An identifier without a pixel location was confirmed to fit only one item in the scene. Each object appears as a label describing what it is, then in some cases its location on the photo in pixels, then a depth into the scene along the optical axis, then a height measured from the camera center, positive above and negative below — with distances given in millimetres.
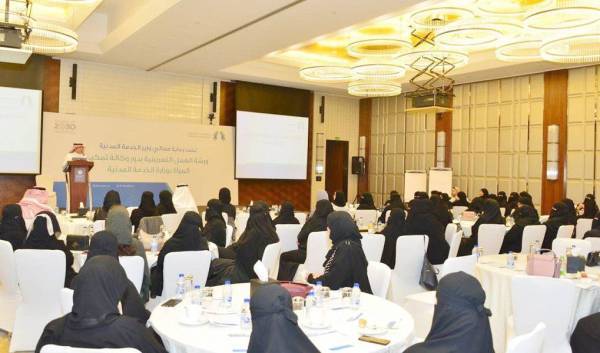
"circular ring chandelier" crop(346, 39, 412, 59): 12499 +2957
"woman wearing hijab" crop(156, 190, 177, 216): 9169 -549
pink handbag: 4847 -762
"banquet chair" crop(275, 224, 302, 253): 7492 -840
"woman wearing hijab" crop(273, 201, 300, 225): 8078 -600
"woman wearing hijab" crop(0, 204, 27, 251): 5547 -622
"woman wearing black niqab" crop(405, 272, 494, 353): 2504 -669
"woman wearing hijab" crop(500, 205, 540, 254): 7598 -732
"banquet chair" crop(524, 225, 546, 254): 7344 -766
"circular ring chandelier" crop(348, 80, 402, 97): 13163 +2150
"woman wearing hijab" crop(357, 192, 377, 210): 11266 -580
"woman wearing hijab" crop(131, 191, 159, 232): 8281 -619
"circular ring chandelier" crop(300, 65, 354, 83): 11973 +2295
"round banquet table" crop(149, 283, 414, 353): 2889 -900
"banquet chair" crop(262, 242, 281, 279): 5406 -830
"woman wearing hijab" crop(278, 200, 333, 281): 7066 -888
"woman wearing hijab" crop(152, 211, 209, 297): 5102 -627
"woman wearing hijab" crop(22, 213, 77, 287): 4973 -673
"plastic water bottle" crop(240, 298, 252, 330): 3131 -851
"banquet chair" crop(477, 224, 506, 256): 7699 -834
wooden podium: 9477 -238
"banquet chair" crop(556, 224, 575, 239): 7762 -735
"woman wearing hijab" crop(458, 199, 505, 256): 8062 -634
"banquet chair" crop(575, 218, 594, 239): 9141 -768
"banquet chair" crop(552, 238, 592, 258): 5945 -723
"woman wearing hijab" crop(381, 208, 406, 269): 6871 -727
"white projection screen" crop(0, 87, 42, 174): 11461 +774
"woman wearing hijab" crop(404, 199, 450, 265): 6715 -647
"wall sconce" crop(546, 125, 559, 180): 12997 +624
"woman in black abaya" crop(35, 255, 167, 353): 2555 -715
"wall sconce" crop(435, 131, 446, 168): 15608 +761
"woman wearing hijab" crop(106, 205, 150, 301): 4855 -623
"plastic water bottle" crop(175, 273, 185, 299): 3902 -834
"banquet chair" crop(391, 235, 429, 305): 6066 -1001
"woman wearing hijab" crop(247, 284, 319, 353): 2322 -654
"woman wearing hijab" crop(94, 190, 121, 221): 7789 -520
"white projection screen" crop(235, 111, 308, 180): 14883 +746
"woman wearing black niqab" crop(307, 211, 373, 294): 4262 -669
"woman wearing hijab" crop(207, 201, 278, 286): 5324 -813
